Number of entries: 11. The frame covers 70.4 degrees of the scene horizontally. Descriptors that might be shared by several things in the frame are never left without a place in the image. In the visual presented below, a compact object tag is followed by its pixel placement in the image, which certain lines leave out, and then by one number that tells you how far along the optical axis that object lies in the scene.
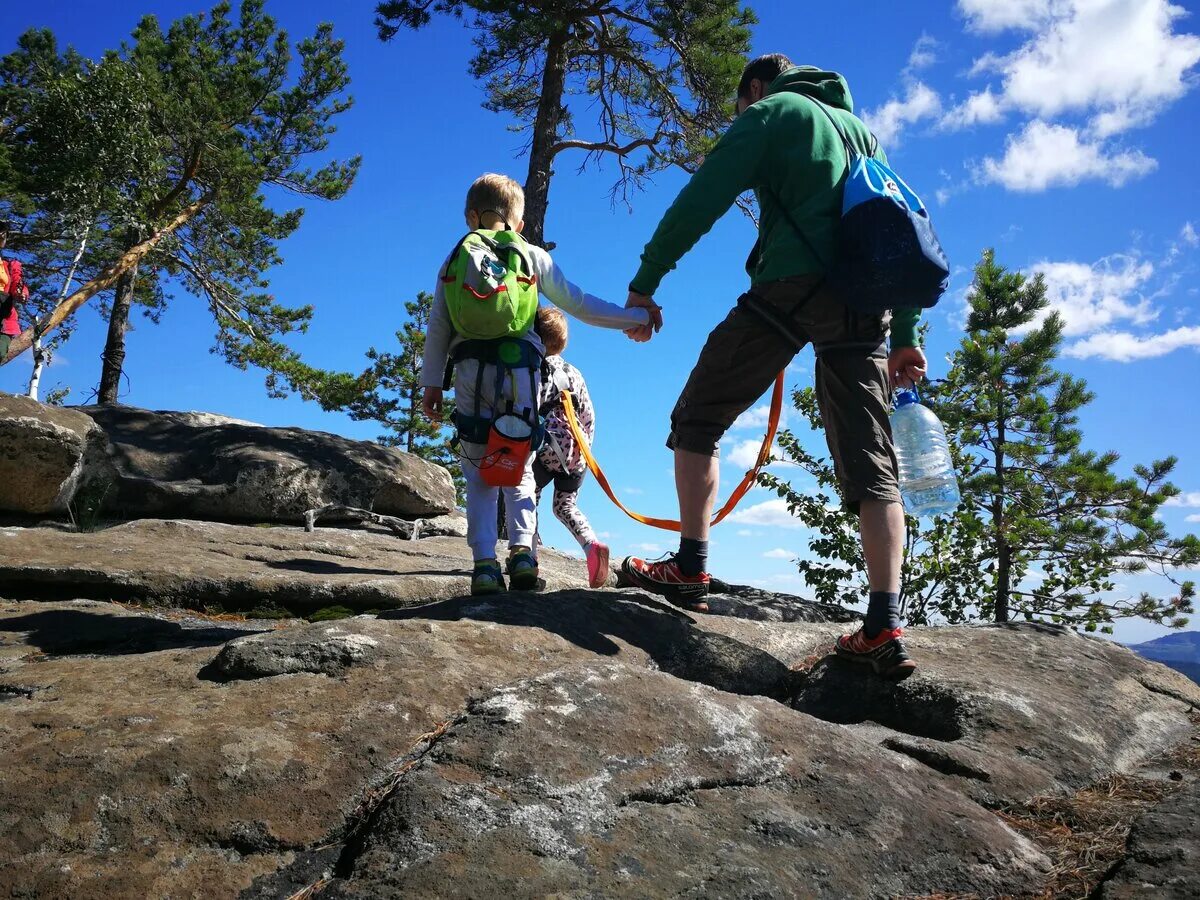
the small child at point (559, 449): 5.46
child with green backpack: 3.63
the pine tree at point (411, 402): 22.94
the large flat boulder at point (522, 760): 1.75
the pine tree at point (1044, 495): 10.48
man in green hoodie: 3.21
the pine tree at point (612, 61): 10.23
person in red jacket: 10.16
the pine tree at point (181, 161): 15.29
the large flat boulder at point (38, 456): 6.38
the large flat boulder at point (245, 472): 7.38
